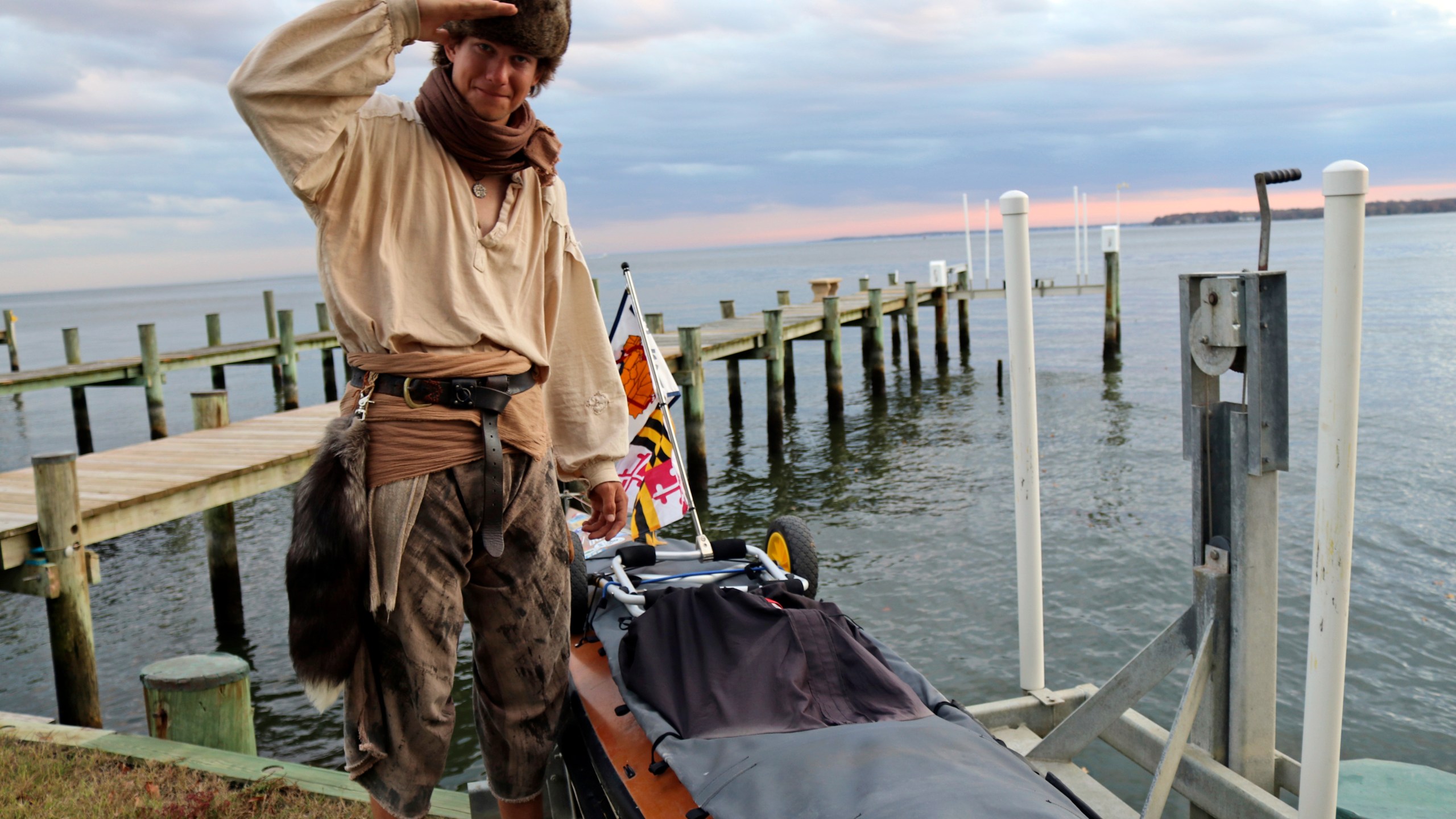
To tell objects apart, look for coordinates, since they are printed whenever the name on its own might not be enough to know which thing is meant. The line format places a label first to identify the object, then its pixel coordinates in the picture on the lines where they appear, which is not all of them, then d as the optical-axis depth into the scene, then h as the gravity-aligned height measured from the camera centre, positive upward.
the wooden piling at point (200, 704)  4.23 -1.61
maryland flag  5.48 -0.85
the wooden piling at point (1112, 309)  24.12 -1.30
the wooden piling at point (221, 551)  8.75 -2.05
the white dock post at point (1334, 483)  2.39 -0.59
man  1.98 -0.13
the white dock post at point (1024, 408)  3.70 -0.54
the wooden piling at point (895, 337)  25.92 -1.76
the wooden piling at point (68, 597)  5.50 -1.53
